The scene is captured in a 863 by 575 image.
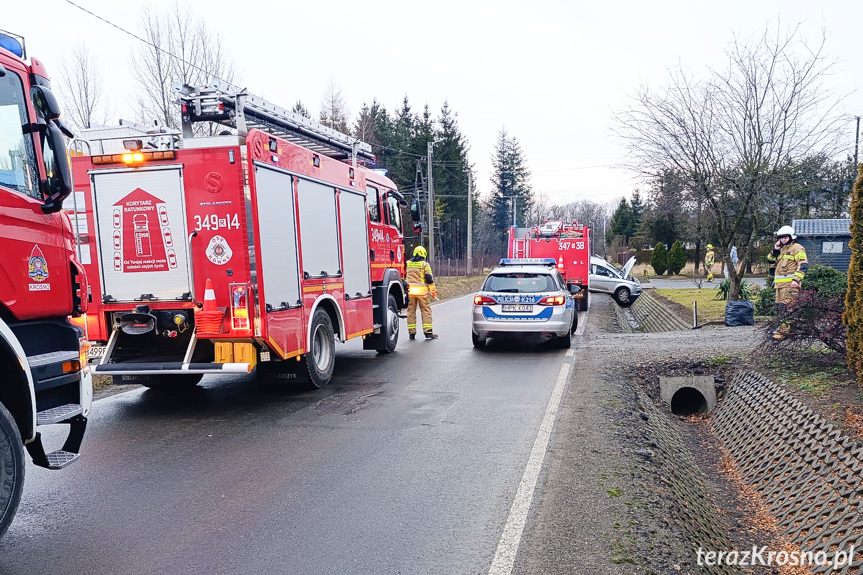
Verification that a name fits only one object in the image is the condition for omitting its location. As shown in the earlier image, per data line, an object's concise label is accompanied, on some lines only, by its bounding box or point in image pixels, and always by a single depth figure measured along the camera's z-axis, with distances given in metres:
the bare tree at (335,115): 46.66
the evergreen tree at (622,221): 72.12
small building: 24.78
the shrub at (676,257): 43.59
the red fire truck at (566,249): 23.09
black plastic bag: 13.73
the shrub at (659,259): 44.62
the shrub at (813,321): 7.60
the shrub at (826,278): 11.54
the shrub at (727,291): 16.62
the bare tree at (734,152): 13.45
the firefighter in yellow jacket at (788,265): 10.61
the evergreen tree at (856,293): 6.65
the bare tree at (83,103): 21.48
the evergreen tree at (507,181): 80.00
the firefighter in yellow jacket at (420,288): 13.14
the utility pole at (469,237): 41.09
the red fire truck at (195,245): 6.99
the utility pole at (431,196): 35.59
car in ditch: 24.12
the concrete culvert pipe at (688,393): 8.83
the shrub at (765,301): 14.28
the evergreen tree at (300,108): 56.58
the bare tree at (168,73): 21.41
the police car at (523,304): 11.34
